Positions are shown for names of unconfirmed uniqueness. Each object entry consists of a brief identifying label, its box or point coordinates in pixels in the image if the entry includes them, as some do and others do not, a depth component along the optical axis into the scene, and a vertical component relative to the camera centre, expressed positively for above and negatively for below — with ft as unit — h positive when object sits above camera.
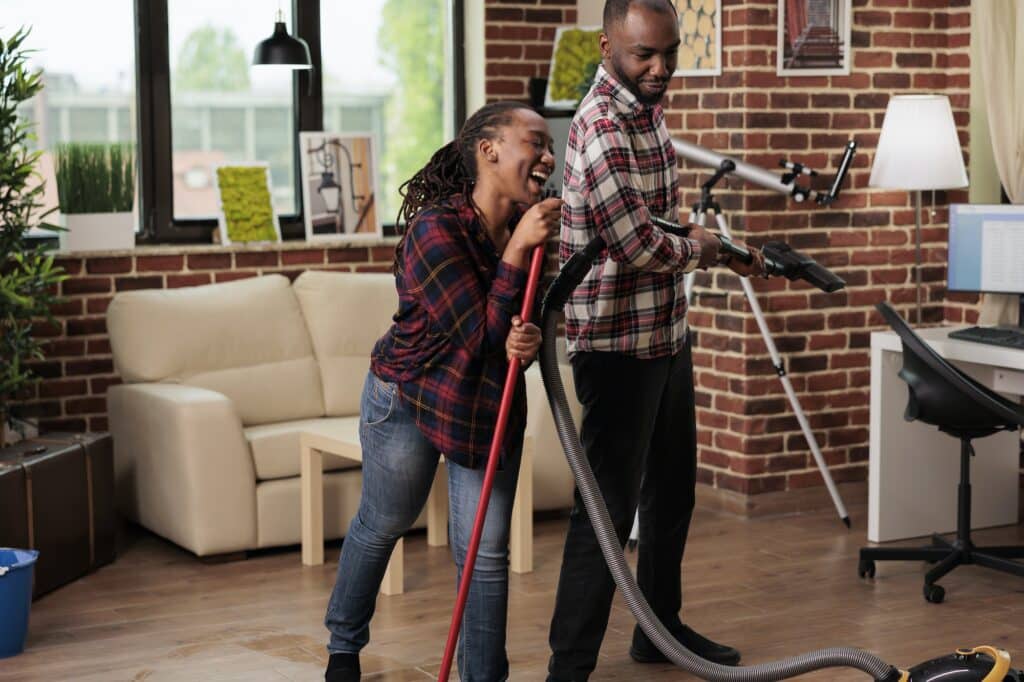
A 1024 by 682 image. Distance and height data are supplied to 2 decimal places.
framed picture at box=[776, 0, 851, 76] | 18.04 +1.53
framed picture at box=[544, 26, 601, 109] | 20.94 +1.45
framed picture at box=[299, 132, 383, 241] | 20.56 -0.22
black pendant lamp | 18.85 +1.44
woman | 9.95 -1.11
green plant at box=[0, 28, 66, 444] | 16.30 -0.91
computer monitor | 16.69 -0.90
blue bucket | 13.25 -3.73
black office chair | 14.56 -2.39
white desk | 16.67 -3.27
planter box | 18.61 -0.74
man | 10.71 -0.98
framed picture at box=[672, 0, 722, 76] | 18.20 +1.56
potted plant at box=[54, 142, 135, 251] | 18.57 -0.28
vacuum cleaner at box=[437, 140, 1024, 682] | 9.77 -2.54
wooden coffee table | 15.84 -3.61
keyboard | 15.58 -1.75
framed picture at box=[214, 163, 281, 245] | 19.77 -0.44
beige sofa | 16.42 -2.62
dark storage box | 14.96 -3.34
